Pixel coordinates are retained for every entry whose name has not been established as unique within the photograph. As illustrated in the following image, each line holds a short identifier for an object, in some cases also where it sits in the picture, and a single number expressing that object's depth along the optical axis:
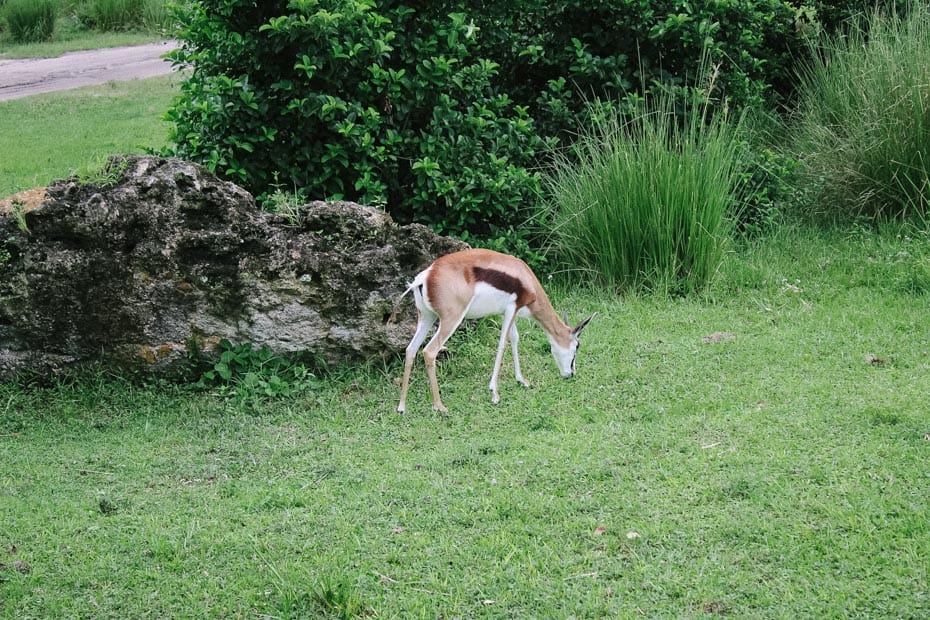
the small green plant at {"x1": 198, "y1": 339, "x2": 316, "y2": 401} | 13.25
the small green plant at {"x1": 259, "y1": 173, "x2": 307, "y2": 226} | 13.98
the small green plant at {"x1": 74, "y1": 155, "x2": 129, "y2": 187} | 13.28
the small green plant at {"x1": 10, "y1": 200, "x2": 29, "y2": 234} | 12.90
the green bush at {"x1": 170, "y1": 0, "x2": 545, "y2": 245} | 15.04
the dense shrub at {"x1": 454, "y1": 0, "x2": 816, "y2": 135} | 18.16
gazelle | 12.59
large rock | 13.07
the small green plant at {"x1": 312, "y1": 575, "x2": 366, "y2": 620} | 8.62
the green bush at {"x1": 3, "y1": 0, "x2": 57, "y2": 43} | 42.06
